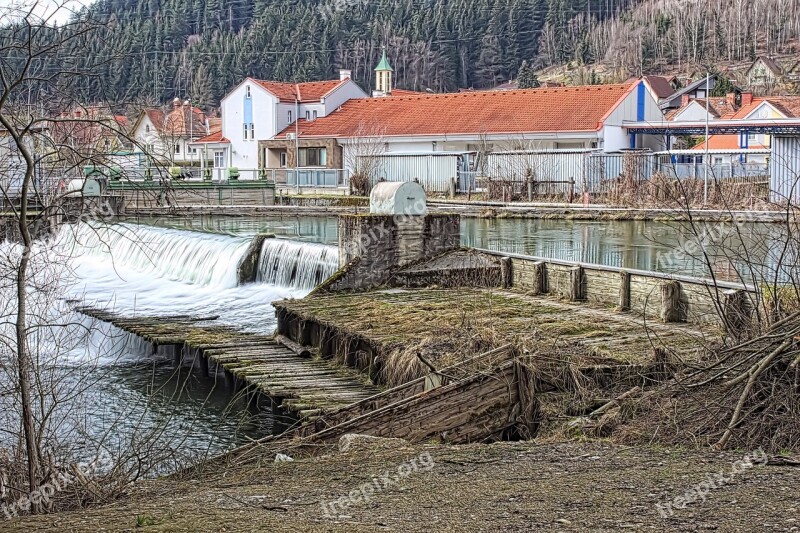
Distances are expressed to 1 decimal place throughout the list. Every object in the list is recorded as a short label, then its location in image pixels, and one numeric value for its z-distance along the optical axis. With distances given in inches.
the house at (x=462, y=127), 2137.1
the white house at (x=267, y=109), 2672.2
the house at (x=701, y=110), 3339.1
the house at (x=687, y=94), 3914.9
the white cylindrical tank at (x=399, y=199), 798.5
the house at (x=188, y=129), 3410.4
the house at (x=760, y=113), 2783.0
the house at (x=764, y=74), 4793.3
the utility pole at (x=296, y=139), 2485.4
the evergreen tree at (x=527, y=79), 5442.9
